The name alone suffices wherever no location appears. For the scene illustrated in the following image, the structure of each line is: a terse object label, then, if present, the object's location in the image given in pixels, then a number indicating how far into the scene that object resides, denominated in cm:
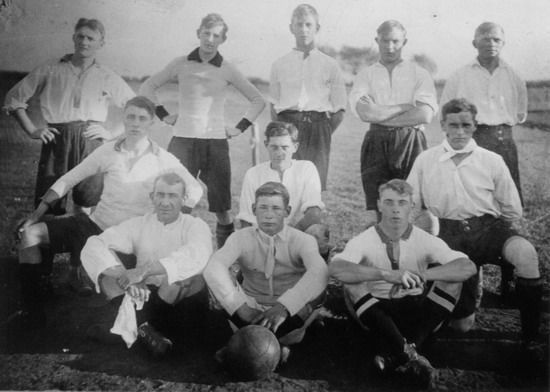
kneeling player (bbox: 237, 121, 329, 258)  419
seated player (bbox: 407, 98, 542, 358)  384
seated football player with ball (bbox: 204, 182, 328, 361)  350
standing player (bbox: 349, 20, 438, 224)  436
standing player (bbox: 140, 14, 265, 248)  449
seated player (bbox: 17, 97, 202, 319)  418
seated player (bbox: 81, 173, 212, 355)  363
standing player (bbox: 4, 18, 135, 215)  441
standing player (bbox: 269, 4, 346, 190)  447
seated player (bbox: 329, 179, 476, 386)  338
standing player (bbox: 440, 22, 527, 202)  429
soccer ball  326
